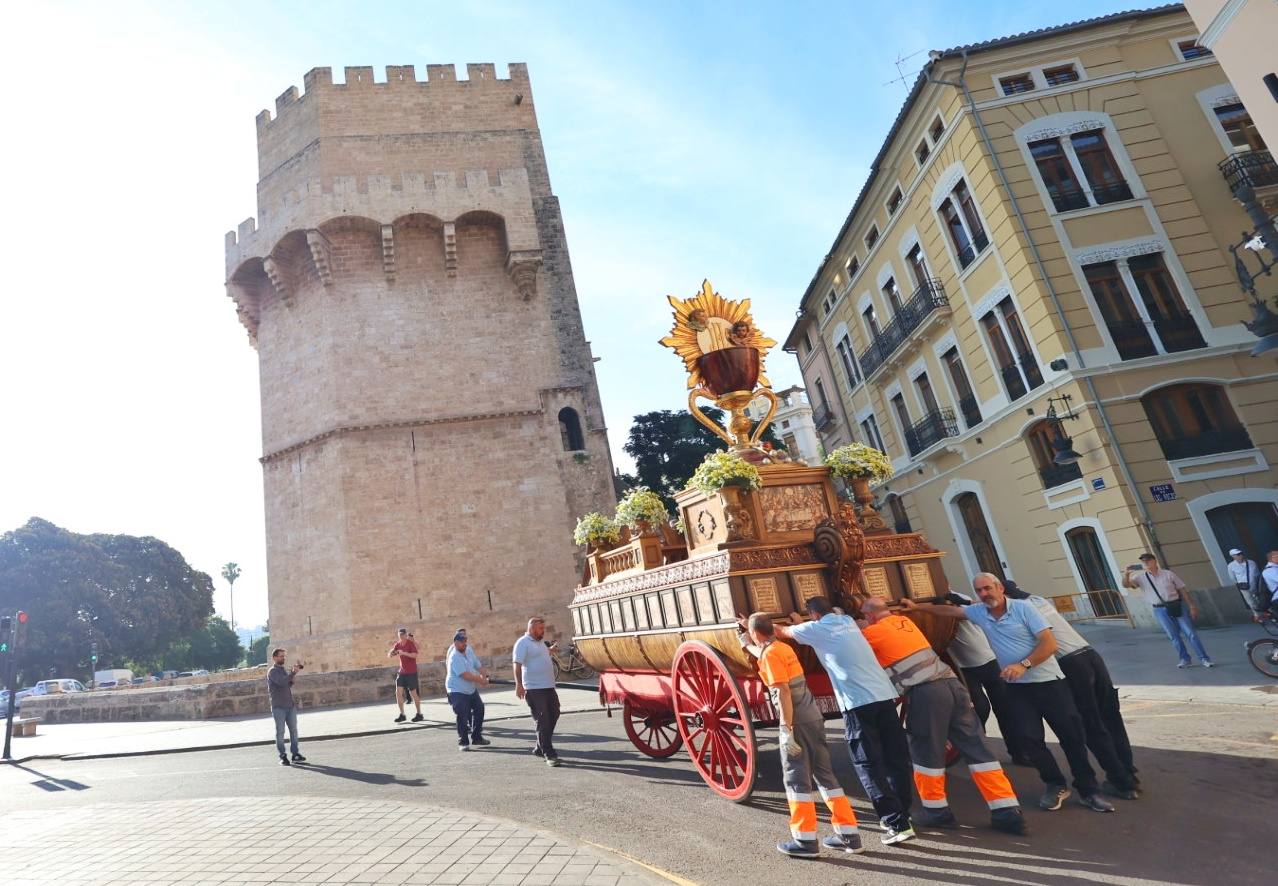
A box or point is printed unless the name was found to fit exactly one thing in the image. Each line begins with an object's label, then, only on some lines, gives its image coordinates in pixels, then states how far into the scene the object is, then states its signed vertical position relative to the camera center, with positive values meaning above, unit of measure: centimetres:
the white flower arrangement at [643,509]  726 +121
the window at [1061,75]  1523 +998
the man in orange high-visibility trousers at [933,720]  427 -96
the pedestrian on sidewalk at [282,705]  923 -3
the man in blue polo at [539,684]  776 -38
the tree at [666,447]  3119 +784
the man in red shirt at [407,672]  1197 +7
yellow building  1282 +467
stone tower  2045 +943
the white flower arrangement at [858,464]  623 +105
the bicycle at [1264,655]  757 -167
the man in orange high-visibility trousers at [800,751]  421 -96
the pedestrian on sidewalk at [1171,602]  861 -102
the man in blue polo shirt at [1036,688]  462 -95
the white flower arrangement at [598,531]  845 +126
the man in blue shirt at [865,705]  444 -78
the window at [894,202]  1872 +993
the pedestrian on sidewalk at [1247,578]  881 -98
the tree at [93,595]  3959 +864
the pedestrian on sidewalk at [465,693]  914 -37
